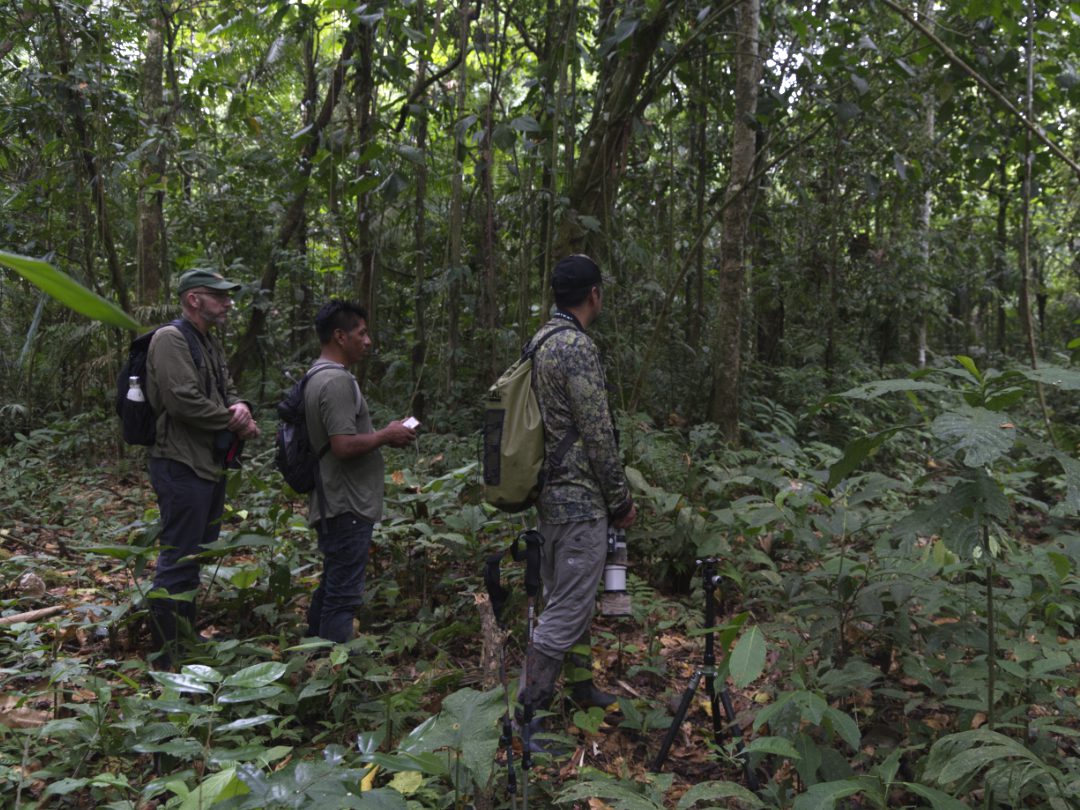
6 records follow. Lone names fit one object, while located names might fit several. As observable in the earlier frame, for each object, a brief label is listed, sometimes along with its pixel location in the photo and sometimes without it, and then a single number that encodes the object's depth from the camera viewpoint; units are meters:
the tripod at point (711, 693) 3.11
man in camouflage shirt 3.45
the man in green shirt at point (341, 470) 3.89
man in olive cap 4.04
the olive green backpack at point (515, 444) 3.48
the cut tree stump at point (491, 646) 2.96
